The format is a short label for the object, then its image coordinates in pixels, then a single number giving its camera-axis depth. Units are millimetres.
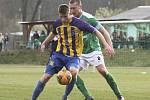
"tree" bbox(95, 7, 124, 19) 81125
